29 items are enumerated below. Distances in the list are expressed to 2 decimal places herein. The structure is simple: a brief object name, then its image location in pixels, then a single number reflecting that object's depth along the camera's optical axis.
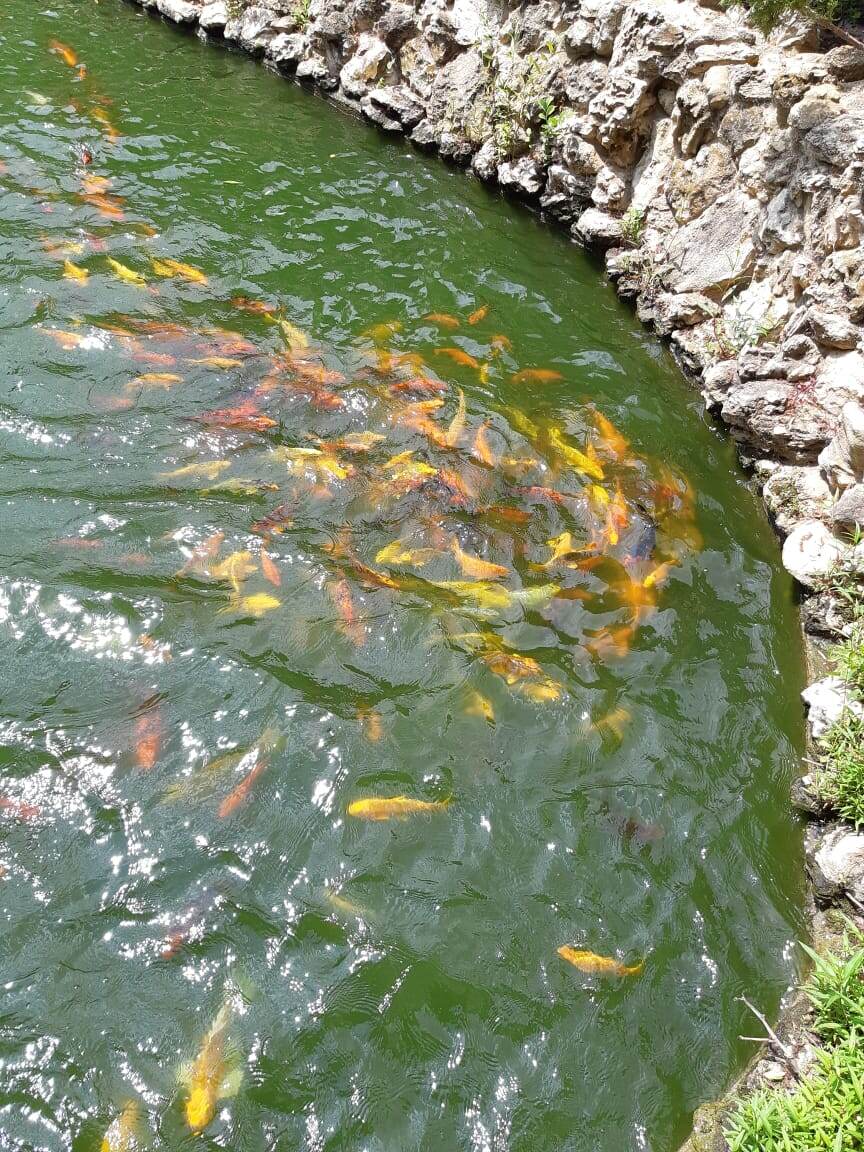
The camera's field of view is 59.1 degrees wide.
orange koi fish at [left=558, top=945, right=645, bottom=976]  4.07
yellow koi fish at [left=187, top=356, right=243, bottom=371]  7.48
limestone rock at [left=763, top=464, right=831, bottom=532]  6.72
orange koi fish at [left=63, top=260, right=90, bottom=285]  8.35
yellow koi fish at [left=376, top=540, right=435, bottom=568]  5.96
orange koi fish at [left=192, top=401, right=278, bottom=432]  6.86
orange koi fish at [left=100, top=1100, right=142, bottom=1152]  3.28
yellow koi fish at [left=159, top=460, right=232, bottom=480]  6.32
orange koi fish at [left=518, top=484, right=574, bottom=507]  6.73
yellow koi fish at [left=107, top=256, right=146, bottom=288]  8.47
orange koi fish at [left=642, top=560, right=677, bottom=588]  6.17
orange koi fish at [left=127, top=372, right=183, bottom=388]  7.09
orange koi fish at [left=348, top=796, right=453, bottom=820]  4.51
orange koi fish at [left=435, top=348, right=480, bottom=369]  8.31
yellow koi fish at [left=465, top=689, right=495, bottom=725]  5.12
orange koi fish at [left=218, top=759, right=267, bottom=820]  4.44
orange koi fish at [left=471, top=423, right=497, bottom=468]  7.03
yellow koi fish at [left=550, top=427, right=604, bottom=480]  7.07
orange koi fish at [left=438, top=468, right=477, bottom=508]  6.56
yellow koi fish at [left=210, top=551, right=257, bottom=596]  5.65
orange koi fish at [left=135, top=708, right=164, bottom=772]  4.57
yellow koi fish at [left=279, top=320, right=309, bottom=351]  8.08
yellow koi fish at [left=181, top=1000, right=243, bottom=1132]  3.40
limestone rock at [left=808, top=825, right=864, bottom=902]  4.42
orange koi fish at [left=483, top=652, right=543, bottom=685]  5.35
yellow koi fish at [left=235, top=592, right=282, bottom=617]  5.49
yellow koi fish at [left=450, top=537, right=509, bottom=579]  5.97
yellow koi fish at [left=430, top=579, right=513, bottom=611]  5.81
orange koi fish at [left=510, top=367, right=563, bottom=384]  8.23
